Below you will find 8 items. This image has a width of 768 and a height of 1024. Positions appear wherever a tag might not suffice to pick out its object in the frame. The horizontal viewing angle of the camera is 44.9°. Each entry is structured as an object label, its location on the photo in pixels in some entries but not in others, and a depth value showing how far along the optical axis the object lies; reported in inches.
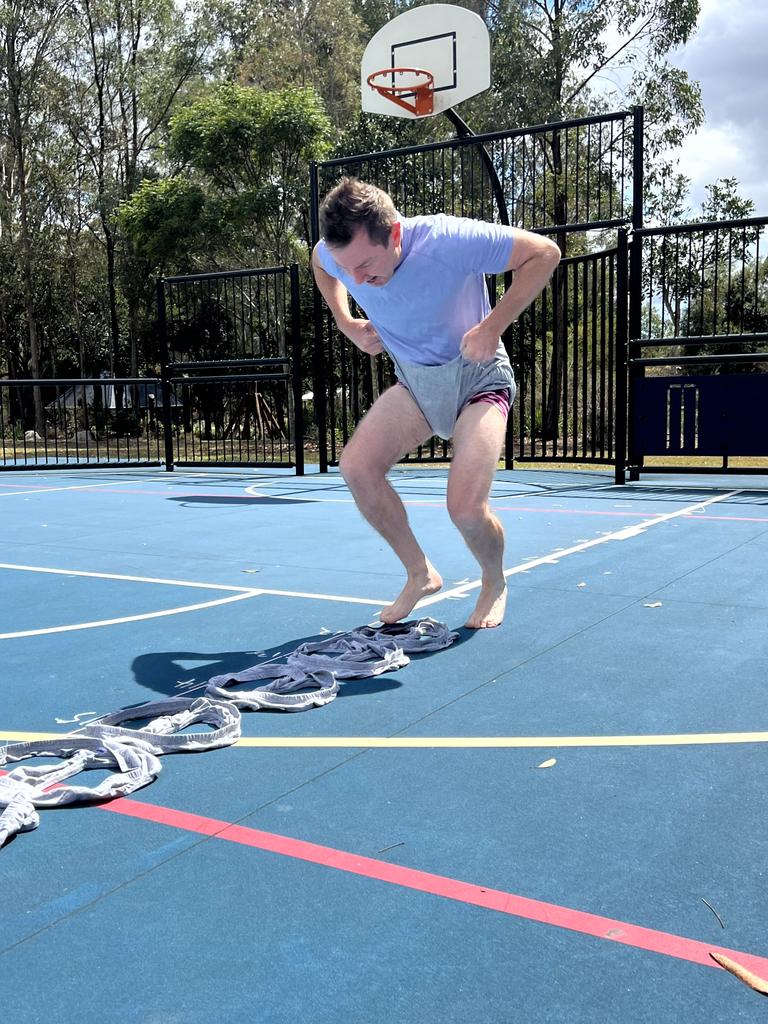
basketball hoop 439.8
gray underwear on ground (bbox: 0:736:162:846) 83.9
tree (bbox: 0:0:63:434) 1168.2
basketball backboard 431.8
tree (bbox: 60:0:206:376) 1222.3
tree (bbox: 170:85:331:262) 884.0
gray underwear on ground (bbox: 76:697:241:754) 100.9
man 128.5
